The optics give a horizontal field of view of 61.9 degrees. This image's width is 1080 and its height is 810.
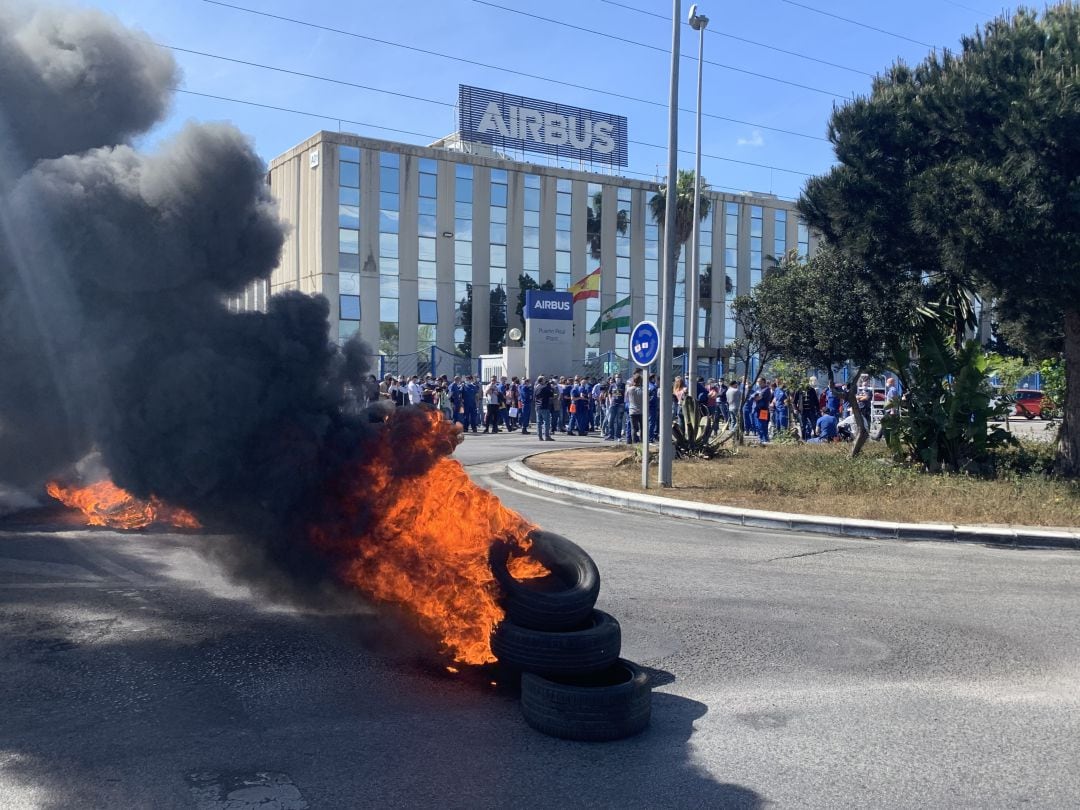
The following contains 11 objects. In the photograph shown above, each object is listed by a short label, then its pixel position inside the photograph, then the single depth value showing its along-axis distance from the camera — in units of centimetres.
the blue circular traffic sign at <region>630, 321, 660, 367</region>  1341
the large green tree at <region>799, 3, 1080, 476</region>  1157
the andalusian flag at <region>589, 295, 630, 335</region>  4306
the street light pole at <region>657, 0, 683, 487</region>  1329
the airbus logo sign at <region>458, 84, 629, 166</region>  4725
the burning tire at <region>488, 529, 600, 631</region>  462
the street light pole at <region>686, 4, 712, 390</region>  2080
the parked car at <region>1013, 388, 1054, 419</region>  3612
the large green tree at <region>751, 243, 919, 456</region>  1534
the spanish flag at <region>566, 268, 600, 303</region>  4212
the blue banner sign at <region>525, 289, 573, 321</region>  3372
